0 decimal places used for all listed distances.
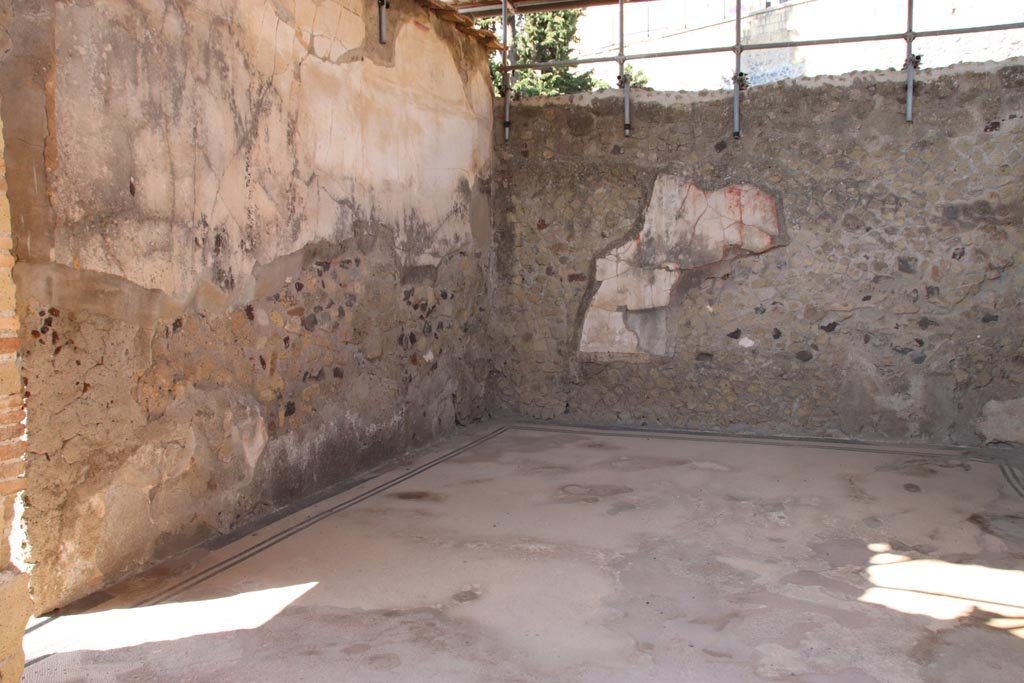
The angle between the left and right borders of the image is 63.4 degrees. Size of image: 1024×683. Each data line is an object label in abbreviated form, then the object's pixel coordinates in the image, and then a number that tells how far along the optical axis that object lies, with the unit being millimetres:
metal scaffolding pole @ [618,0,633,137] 4595
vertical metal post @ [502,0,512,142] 4773
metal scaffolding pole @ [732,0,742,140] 4414
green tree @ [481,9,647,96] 12109
